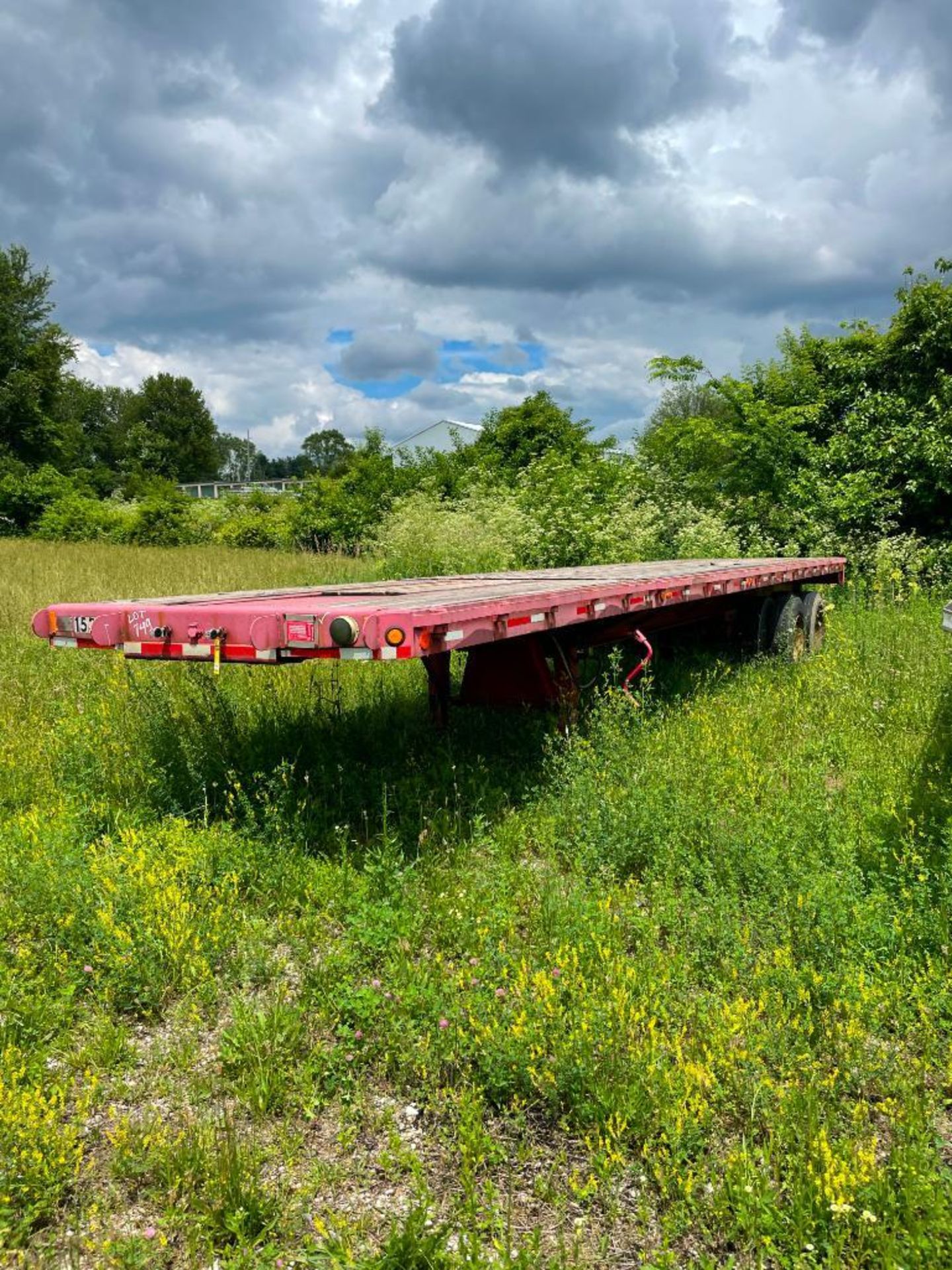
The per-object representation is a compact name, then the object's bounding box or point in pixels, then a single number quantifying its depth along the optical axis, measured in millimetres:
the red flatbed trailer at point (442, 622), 3352
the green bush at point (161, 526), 24328
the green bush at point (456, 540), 12641
